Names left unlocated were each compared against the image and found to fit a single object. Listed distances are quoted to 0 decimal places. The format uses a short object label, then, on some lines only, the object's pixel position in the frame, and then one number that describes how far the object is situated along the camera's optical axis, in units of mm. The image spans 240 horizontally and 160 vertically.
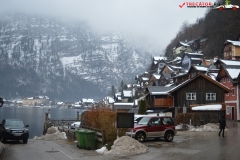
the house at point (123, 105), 90900
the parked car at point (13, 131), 25719
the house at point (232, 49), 78000
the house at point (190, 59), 99600
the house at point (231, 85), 54359
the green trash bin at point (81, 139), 22406
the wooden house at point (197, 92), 51000
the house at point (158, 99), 53500
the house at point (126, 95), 124381
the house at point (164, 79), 95125
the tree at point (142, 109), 50828
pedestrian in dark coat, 26750
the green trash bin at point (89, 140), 22000
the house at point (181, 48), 123656
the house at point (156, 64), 123000
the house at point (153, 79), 99875
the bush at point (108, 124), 22203
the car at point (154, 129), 23422
